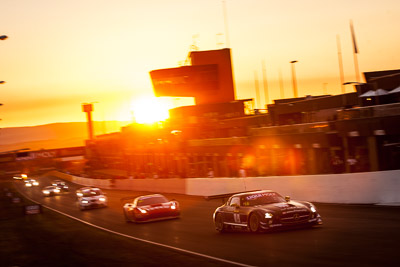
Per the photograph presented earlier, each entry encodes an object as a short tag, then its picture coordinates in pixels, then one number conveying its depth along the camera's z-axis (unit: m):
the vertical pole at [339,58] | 69.12
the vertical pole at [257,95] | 106.97
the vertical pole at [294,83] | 83.28
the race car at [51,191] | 64.25
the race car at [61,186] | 69.06
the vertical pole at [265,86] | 97.38
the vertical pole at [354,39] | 50.94
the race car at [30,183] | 102.56
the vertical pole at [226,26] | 89.69
